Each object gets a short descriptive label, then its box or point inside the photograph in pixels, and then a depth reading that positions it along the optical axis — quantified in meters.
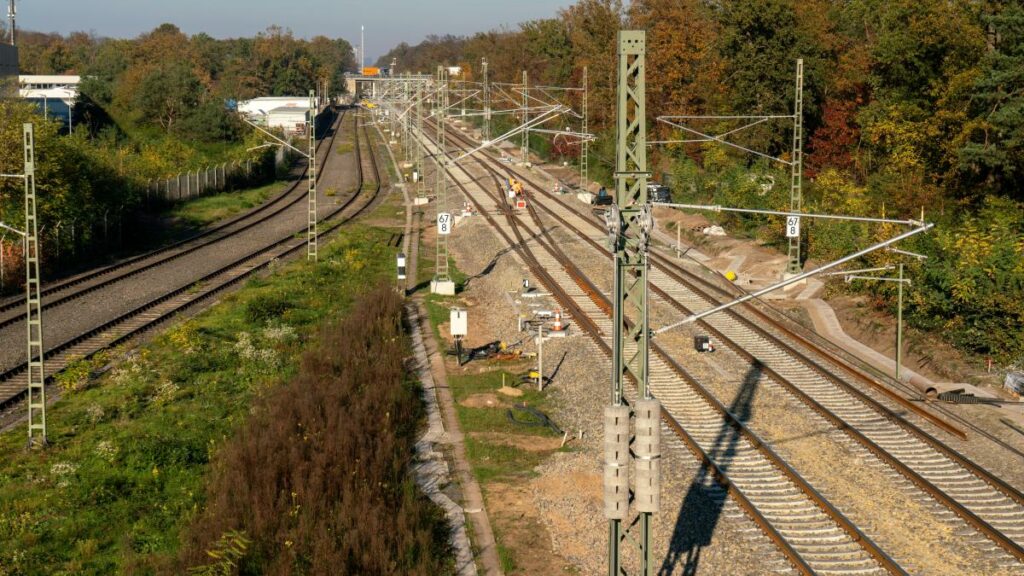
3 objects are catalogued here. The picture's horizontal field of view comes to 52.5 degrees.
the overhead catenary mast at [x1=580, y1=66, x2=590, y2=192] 64.96
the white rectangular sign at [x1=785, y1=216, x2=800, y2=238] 37.56
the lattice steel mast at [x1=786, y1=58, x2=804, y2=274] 37.41
